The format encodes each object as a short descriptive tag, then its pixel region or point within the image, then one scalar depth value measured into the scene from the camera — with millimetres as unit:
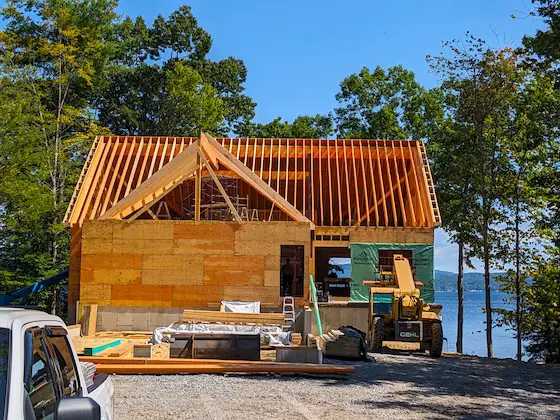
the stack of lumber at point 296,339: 15958
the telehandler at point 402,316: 16156
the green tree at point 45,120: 24875
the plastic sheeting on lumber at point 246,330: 15148
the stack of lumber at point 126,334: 17370
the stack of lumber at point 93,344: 13351
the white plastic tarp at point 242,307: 18734
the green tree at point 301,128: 41500
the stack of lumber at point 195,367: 12258
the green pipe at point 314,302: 16119
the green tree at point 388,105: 35906
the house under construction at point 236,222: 19234
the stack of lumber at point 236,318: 16797
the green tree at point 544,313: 21659
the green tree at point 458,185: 26464
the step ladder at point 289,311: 18181
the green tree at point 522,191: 22828
